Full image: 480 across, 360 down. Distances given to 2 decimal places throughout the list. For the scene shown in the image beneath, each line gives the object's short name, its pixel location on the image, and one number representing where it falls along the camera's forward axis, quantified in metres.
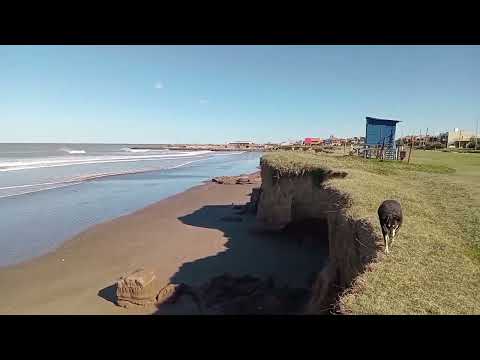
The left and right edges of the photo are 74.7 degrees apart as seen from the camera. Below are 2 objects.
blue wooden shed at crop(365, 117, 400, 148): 23.18
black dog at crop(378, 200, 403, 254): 5.29
